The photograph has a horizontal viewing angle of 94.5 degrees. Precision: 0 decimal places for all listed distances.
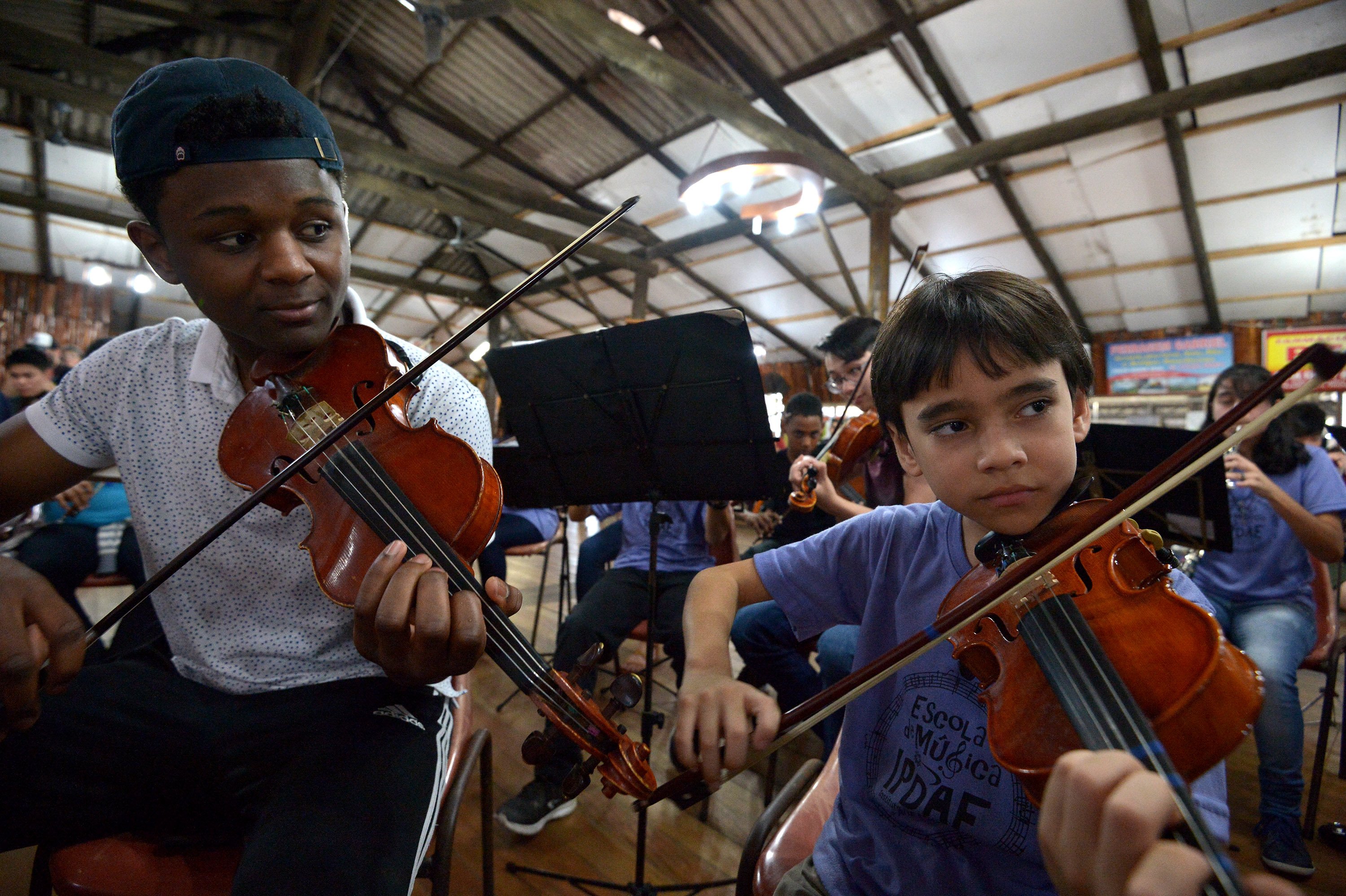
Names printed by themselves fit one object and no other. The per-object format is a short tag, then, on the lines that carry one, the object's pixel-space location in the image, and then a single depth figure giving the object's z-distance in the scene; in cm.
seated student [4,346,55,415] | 367
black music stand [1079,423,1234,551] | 195
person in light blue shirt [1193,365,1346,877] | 201
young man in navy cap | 81
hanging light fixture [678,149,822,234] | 386
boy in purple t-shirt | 87
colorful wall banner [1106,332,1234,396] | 842
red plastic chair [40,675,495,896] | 91
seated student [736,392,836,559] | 298
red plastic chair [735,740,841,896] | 106
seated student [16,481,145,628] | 262
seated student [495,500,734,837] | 218
